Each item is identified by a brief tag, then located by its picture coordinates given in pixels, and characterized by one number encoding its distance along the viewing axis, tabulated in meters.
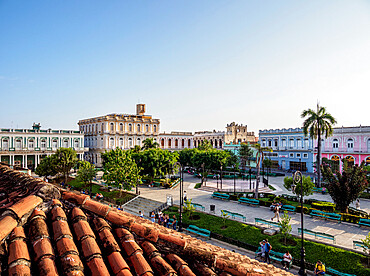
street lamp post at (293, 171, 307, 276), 11.95
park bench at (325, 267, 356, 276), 11.30
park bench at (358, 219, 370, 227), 17.43
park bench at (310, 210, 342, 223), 18.95
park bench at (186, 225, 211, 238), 16.75
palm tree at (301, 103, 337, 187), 32.56
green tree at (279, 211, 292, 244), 14.91
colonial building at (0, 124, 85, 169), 45.22
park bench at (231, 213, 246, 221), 19.41
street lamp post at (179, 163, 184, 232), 18.50
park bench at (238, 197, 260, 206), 23.79
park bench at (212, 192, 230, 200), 26.56
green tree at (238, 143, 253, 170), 52.47
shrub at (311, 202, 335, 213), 21.77
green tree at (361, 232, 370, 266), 12.20
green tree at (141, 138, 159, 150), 43.81
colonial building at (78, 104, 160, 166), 56.97
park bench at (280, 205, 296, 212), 21.38
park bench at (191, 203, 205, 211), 22.50
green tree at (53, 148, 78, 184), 34.03
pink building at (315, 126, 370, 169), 42.72
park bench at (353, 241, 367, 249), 13.86
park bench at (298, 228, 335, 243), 15.02
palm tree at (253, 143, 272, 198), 26.47
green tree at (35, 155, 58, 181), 34.13
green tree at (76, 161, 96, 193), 30.11
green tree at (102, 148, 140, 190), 26.56
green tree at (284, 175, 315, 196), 22.73
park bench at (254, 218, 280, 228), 17.18
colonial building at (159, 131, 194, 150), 71.50
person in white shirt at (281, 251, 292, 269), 12.53
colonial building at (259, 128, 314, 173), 50.09
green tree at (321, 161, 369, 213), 19.80
